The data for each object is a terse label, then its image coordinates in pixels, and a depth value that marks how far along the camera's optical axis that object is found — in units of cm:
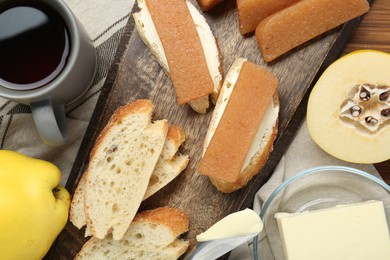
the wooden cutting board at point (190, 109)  56
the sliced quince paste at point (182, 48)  54
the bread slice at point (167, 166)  56
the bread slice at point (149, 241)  56
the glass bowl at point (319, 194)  57
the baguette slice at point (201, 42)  55
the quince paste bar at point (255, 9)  54
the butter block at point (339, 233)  54
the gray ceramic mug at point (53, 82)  52
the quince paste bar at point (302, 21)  54
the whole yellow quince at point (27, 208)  53
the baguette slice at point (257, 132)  55
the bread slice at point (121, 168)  56
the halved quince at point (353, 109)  53
